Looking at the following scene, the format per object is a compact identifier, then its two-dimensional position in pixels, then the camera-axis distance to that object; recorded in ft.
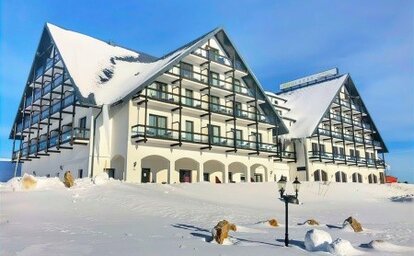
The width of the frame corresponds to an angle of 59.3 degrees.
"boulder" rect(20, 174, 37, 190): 63.36
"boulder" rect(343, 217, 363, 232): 50.03
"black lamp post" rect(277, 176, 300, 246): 42.09
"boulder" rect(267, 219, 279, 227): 51.28
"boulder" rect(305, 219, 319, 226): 54.44
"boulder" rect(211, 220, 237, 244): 35.95
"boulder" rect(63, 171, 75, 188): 67.21
